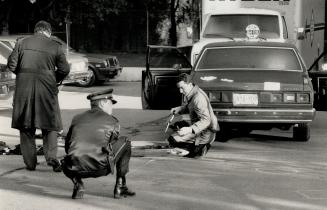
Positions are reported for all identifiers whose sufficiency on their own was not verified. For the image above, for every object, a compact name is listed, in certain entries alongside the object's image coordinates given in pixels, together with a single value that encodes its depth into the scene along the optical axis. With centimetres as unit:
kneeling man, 1116
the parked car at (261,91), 1217
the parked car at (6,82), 1709
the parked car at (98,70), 2523
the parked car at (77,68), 2316
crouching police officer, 775
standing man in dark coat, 970
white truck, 1711
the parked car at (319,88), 1345
